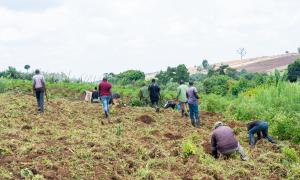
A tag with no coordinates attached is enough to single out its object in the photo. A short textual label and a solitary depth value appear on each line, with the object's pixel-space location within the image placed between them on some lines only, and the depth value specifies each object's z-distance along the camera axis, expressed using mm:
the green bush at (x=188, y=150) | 12461
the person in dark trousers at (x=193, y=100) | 17438
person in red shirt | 18375
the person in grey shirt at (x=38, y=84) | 17828
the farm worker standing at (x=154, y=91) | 21688
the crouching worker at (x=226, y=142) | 12711
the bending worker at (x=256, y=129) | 14750
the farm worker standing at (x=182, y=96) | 19656
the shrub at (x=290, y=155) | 13125
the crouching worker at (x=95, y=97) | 26781
